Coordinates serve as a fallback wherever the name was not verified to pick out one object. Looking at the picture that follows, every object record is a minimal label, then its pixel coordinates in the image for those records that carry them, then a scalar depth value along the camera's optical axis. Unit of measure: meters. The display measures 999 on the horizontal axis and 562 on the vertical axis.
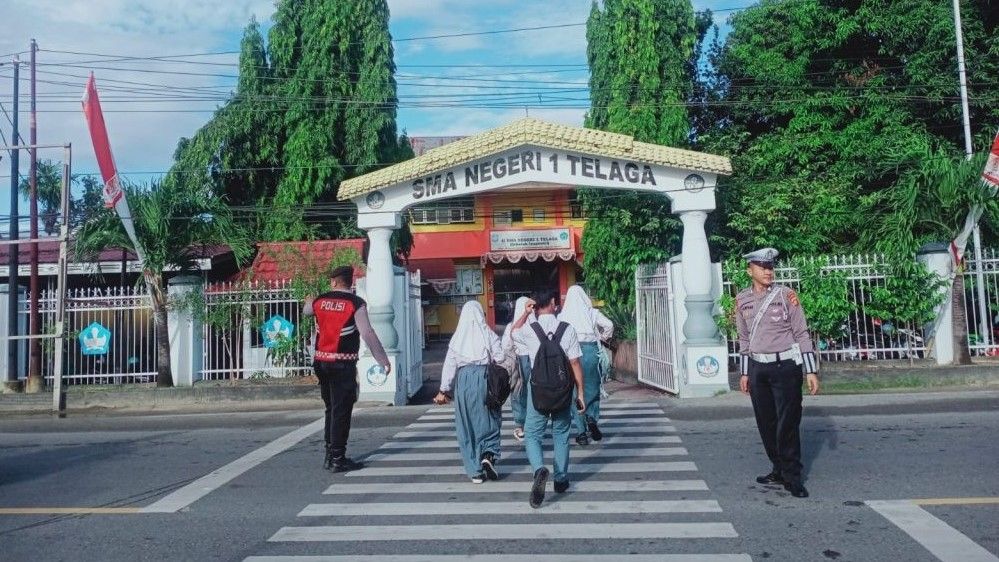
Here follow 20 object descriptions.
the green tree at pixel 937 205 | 11.80
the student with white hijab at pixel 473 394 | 6.43
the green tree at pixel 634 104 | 15.89
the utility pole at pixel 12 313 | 14.00
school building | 31.08
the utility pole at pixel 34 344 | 13.59
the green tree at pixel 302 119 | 21.05
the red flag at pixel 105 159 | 12.46
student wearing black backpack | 5.70
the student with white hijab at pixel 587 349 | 8.12
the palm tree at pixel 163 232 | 13.16
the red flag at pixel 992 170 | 11.48
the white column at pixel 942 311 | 12.23
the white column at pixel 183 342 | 13.67
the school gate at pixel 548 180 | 11.95
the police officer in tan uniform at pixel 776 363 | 5.80
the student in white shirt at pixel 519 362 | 6.62
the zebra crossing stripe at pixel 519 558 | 4.41
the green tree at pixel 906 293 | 12.01
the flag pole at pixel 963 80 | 15.80
